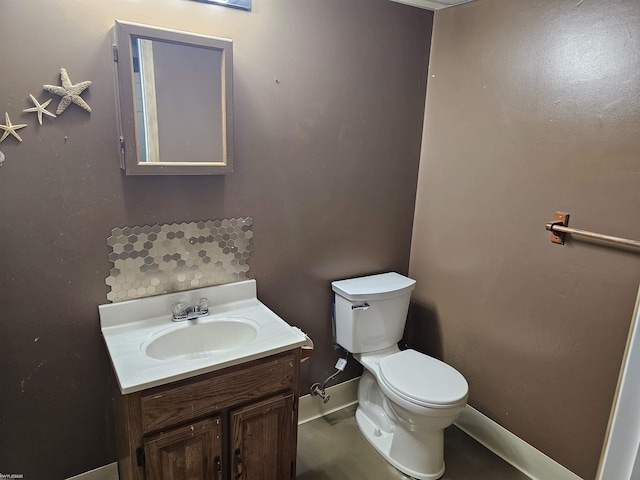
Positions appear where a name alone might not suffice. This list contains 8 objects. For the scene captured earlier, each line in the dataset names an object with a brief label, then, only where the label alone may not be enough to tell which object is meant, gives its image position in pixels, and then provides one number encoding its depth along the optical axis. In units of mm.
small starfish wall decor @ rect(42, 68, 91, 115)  1370
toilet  1792
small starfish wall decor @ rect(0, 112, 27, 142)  1328
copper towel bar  1588
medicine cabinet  1403
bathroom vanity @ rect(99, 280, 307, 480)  1294
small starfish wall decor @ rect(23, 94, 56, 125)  1350
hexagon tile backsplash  1604
